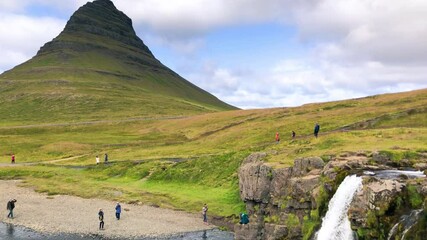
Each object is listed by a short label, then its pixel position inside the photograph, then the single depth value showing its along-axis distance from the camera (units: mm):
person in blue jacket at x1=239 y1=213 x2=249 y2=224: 54675
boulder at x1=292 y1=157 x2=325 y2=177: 52594
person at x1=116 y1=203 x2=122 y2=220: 63688
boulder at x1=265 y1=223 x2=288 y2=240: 48375
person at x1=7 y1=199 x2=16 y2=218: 66188
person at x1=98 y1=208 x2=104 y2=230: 59616
